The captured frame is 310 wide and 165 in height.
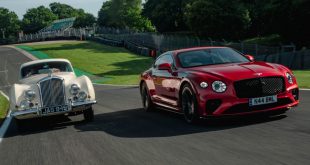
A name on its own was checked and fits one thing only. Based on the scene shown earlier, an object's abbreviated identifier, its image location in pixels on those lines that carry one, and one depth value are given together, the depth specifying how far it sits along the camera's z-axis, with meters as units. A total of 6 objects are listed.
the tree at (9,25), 188.38
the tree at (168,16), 84.50
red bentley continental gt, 9.00
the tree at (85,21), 173.00
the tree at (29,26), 193.50
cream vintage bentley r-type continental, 11.52
